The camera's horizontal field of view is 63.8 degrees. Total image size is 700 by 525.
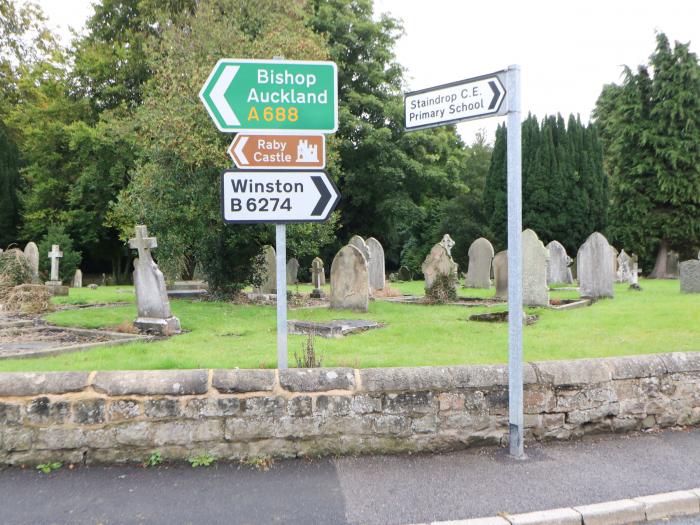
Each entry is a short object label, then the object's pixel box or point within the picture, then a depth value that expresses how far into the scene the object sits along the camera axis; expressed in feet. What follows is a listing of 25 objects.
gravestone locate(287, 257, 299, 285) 74.92
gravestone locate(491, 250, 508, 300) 44.80
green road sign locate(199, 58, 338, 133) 14.03
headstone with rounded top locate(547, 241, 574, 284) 67.21
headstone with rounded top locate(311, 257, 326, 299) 51.93
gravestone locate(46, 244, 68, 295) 56.03
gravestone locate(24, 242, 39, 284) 59.48
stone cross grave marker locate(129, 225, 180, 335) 30.09
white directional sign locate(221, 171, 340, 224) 14.32
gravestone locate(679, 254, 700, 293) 46.06
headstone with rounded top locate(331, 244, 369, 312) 38.24
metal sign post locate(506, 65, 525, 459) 13.60
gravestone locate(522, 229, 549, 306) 38.37
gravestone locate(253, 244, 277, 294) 51.78
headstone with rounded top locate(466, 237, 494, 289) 60.29
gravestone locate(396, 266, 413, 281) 97.04
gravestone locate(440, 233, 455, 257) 46.19
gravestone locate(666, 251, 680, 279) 91.25
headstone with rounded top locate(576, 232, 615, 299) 42.83
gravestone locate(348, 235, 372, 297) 52.71
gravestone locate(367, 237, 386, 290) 56.90
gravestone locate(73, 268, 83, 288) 81.51
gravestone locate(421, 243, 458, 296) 45.24
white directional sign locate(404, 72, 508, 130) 13.67
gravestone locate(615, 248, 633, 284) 72.88
